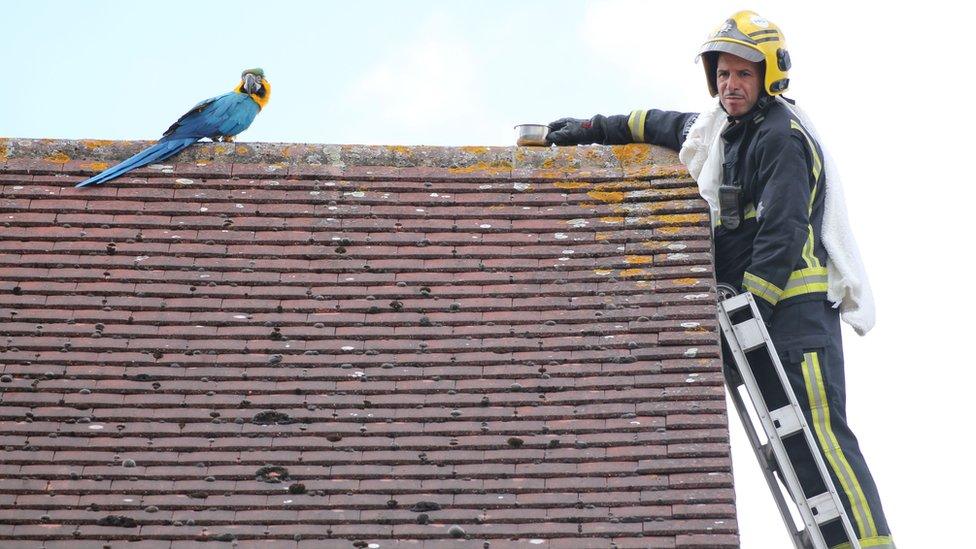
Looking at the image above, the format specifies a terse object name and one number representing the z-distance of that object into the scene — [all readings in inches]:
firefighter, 754.8
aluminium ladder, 735.1
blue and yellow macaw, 850.1
